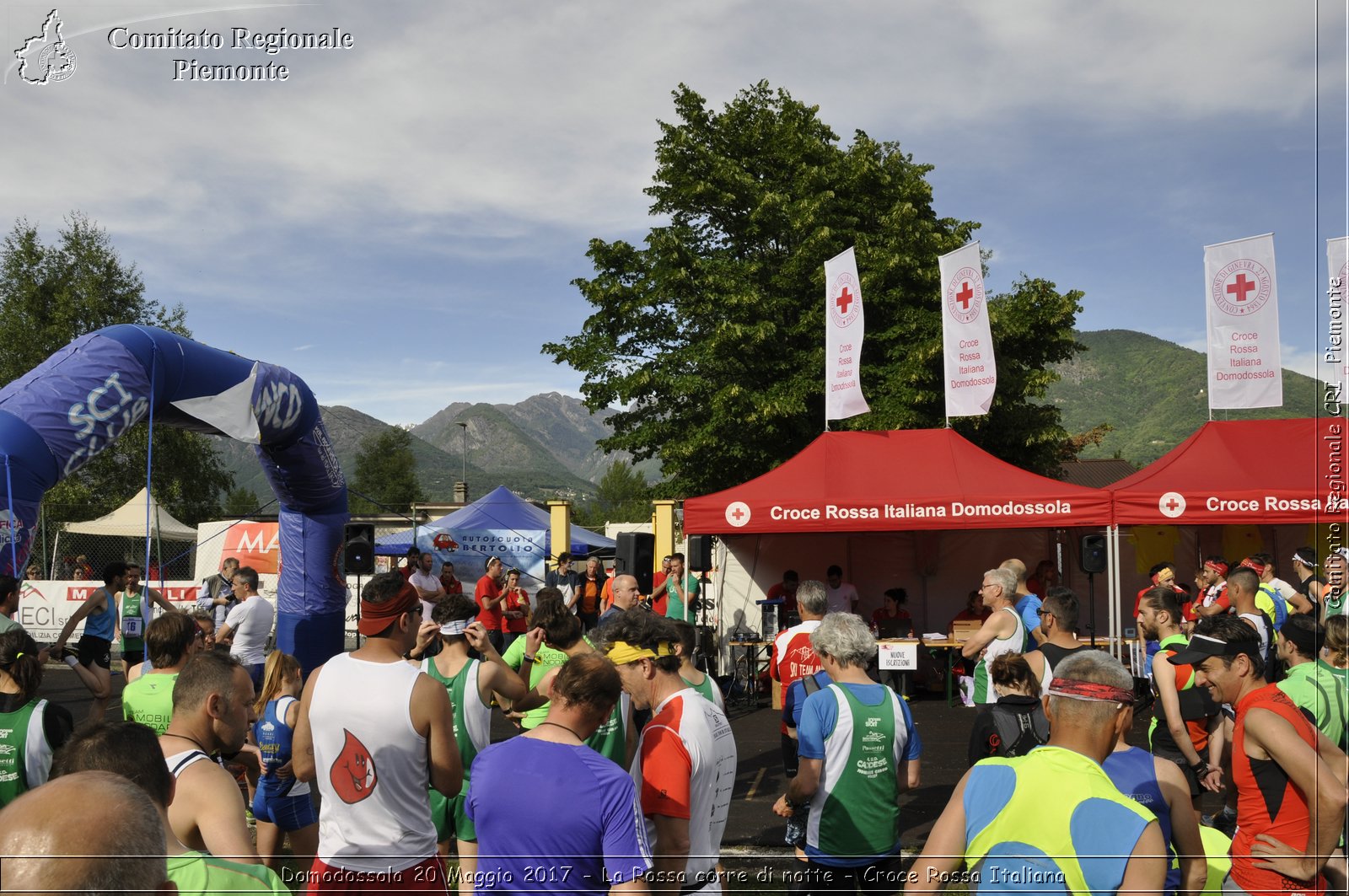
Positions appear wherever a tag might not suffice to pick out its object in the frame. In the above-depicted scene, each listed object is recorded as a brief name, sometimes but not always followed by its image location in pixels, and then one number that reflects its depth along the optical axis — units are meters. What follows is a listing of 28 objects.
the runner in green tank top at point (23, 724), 3.84
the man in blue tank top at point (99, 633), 8.25
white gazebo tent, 23.52
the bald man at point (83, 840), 1.23
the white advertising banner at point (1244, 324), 12.33
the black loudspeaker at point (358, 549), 12.20
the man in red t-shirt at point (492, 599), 13.20
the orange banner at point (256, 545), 23.25
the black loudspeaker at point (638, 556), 11.97
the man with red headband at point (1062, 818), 2.29
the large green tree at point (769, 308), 23.48
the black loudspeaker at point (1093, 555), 11.46
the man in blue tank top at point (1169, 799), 2.89
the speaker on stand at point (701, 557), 13.05
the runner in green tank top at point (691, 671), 4.07
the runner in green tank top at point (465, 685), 4.51
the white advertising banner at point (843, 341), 14.60
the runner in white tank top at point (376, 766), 3.44
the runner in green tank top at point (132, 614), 9.47
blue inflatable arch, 7.14
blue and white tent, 21.31
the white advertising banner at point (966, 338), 13.88
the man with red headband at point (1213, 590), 10.26
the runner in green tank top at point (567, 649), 4.38
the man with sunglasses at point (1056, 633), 5.54
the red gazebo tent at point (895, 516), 12.74
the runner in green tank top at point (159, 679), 4.59
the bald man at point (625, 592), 6.91
